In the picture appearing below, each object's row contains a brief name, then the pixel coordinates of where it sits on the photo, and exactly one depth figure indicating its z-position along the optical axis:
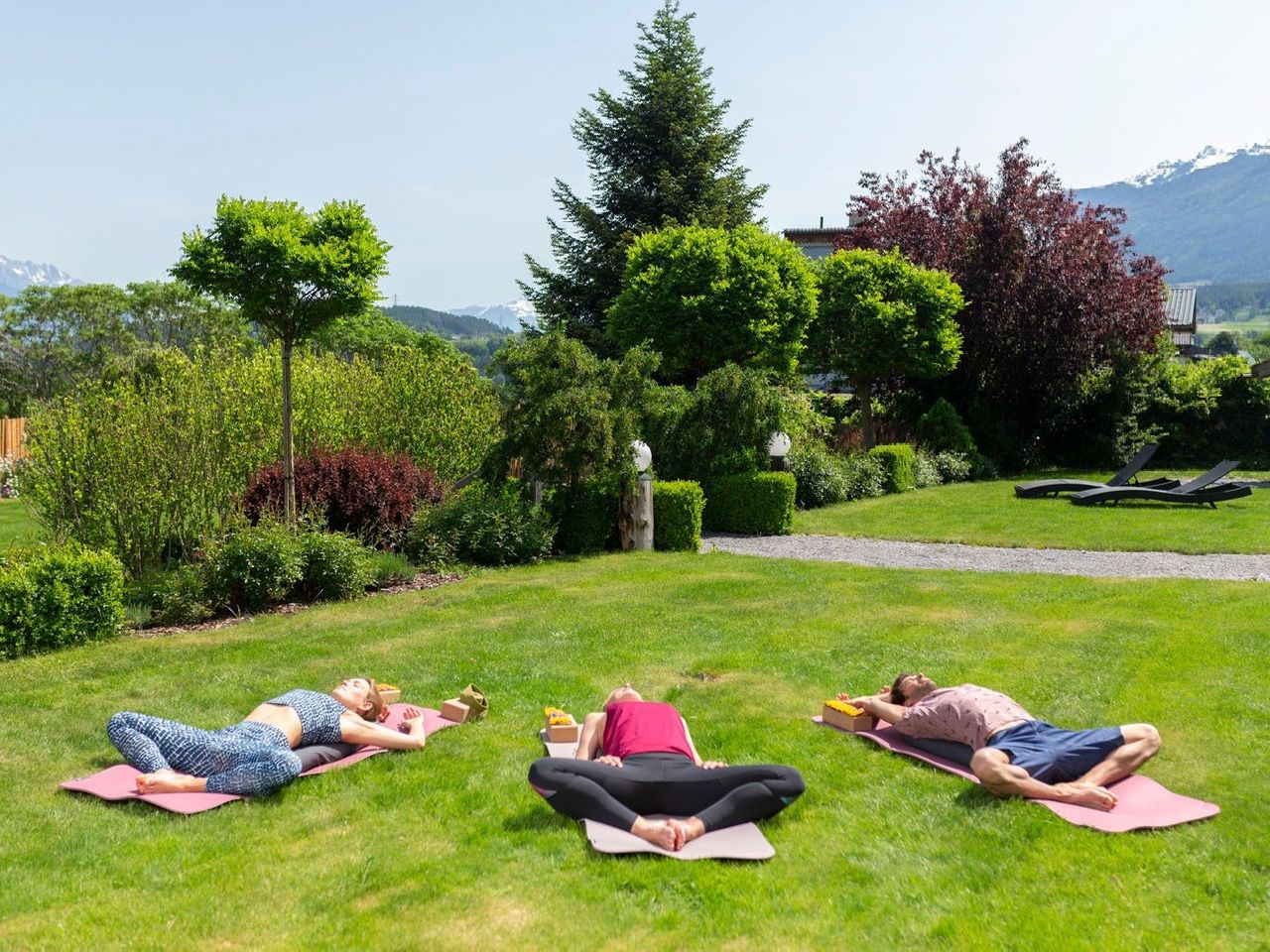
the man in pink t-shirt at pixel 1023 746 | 4.62
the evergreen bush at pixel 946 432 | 24.38
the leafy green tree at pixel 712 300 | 20.41
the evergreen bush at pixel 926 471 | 22.07
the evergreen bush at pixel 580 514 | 12.75
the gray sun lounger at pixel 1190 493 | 17.30
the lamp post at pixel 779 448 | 16.11
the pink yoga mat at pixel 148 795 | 4.69
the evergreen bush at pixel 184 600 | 8.91
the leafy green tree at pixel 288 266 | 9.80
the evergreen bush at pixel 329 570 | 9.77
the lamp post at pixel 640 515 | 12.93
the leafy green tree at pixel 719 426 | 15.95
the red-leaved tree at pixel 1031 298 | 26.19
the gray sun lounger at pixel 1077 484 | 18.84
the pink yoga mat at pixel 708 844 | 4.12
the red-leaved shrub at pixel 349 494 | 10.97
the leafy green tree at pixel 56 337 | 45.44
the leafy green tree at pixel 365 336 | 51.39
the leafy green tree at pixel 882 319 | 23.47
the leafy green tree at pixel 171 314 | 46.62
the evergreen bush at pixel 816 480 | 18.56
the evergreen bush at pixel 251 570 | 9.24
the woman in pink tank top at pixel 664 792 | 4.33
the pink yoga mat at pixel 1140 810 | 4.32
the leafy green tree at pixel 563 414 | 12.38
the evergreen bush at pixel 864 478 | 19.69
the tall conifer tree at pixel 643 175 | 29.66
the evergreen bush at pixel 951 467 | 23.32
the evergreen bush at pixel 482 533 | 11.43
